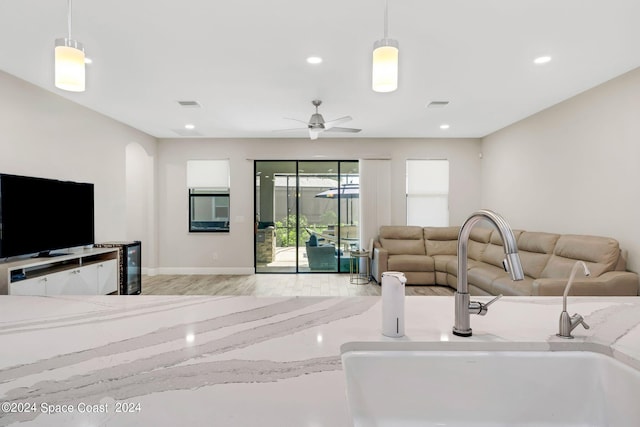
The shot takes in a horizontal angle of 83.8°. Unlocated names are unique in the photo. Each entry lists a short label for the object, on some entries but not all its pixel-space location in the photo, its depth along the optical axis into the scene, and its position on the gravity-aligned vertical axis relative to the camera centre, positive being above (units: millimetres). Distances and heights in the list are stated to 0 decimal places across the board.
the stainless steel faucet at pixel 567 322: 1036 -329
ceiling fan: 4297 +1034
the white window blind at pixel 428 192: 6879 +324
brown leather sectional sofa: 3377 -669
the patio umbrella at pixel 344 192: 6992 +335
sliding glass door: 6926 -118
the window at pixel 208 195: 6859 +263
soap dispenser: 1026 -280
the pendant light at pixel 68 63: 1419 +582
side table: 6152 -1116
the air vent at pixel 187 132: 6121 +1350
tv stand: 3213 -681
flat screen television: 3342 -73
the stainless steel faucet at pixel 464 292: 1005 -244
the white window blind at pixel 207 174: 6859 +666
